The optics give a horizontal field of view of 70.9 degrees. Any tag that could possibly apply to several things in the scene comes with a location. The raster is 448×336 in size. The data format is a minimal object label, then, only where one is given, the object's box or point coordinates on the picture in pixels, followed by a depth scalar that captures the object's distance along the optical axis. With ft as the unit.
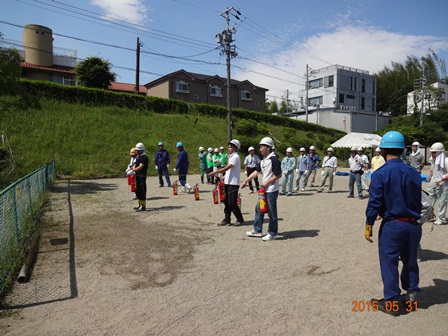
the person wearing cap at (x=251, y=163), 36.47
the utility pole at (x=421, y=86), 140.05
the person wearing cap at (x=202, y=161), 51.51
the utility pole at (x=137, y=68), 107.24
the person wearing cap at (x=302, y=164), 42.37
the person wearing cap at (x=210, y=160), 48.63
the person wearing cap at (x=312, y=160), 43.37
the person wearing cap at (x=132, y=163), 31.12
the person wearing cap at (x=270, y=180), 19.63
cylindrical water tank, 112.06
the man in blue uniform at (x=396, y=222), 10.87
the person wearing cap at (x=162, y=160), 43.86
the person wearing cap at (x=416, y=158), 33.24
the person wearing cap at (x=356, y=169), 36.47
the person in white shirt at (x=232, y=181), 22.95
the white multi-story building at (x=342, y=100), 164.76
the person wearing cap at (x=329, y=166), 41.14
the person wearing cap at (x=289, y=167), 38.60
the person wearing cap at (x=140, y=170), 28.45
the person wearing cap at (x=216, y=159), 46.98
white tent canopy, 81.20
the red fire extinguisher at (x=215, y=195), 29.07
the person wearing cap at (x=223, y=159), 46.41
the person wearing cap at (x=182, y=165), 40.42
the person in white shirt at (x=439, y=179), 23.20
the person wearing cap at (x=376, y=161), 34.24
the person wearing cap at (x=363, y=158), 36.68
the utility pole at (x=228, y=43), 76.79
